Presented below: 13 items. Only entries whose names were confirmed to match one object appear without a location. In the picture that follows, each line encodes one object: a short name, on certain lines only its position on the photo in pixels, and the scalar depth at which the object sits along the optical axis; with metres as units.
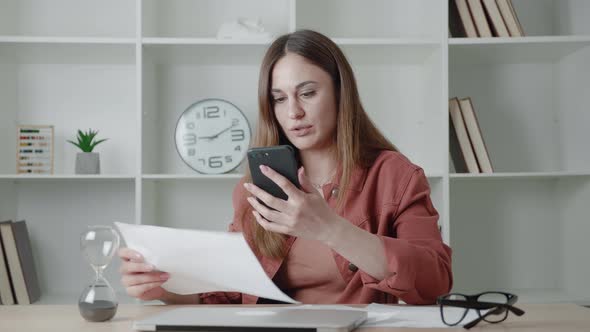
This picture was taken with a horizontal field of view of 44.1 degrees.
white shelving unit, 2.90
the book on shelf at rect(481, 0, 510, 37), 2.62
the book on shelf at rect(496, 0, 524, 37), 2.61
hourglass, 1.22
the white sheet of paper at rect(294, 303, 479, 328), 1.13
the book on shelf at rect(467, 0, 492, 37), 2.62
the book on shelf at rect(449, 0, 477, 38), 2.62
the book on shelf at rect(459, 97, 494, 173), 2.63
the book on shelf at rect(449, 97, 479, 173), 2.62
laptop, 1.03
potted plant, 2.66
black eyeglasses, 1.10
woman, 1.36
